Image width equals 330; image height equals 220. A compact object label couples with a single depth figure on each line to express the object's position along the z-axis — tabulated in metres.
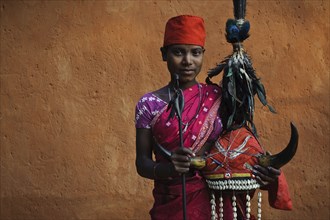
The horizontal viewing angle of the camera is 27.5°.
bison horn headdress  3.30
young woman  3.49
